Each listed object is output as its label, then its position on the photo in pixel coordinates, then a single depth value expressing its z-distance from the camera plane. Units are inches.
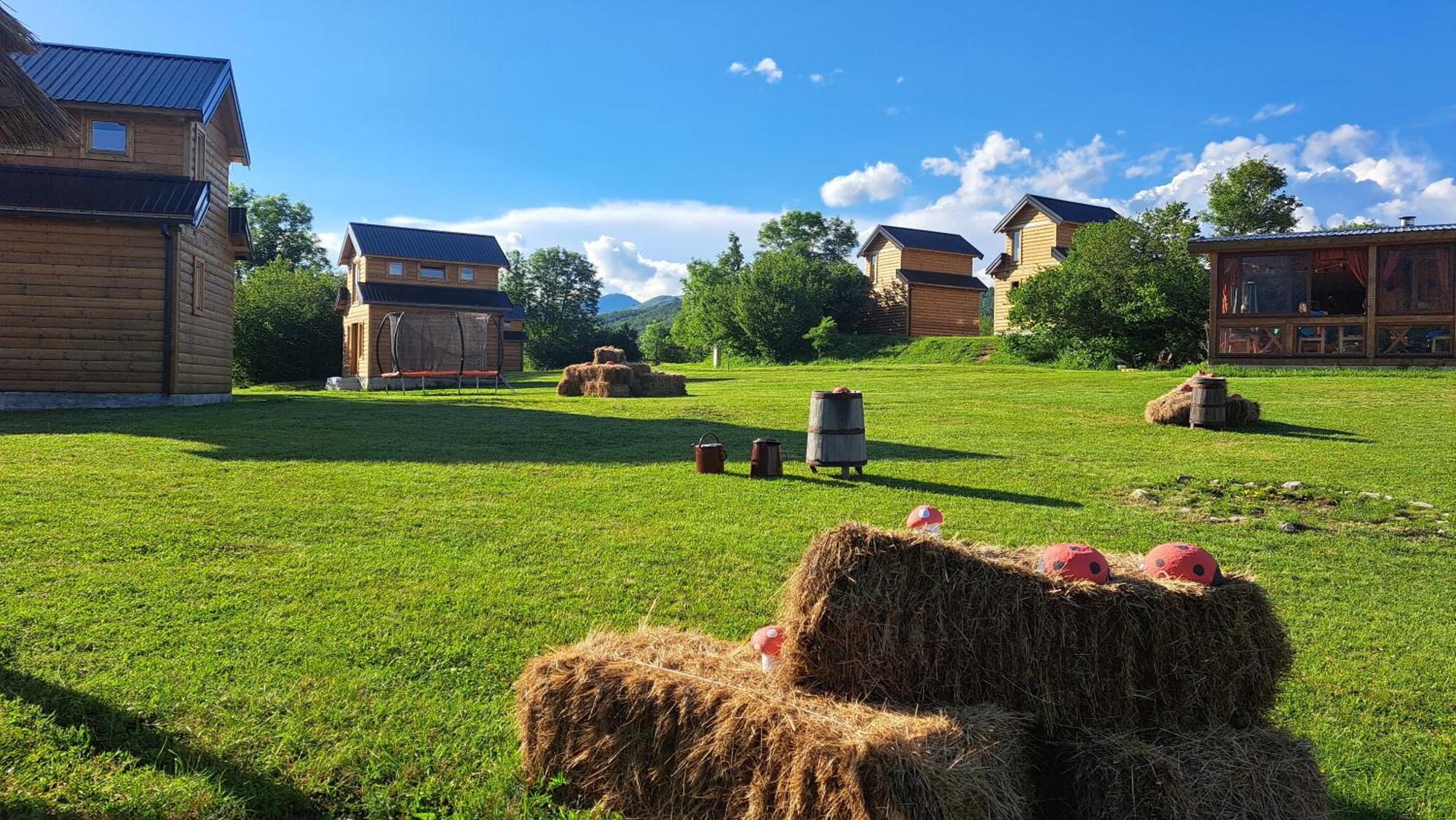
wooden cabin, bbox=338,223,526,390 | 1414.9
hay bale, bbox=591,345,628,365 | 995.9
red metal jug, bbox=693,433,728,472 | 418.0
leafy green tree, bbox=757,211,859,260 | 2760.8
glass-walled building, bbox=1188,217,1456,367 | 912.3
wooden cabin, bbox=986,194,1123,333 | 1690.5
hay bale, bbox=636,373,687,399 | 904.3
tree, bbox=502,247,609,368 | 2721.5
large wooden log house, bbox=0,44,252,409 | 663.8
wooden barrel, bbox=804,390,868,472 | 407.2
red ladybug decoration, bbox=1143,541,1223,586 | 128.7
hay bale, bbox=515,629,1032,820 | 99.6
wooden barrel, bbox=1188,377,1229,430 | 561.6
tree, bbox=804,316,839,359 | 1749.5
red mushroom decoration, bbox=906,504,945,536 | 150.3
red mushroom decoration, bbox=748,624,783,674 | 132.8
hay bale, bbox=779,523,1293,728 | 120.3
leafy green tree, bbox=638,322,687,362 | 2465.6
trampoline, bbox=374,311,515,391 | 1091.3
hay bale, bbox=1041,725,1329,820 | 110.7
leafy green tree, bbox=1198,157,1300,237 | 1593.3
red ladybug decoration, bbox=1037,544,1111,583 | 125.9
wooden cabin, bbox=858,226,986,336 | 1836.9
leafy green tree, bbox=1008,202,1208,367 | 1221.1
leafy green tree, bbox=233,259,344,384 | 1508.4
